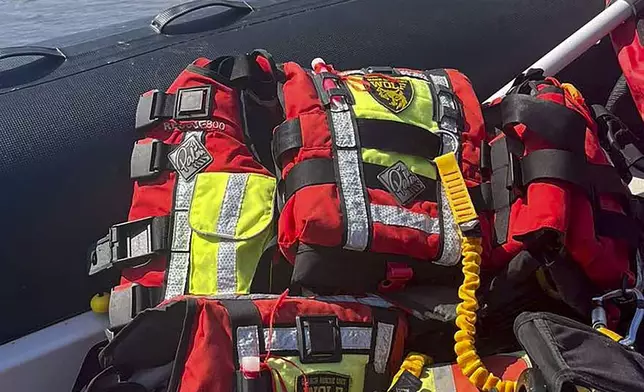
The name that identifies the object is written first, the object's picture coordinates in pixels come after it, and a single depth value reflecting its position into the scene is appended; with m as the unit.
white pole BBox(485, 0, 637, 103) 1.35
